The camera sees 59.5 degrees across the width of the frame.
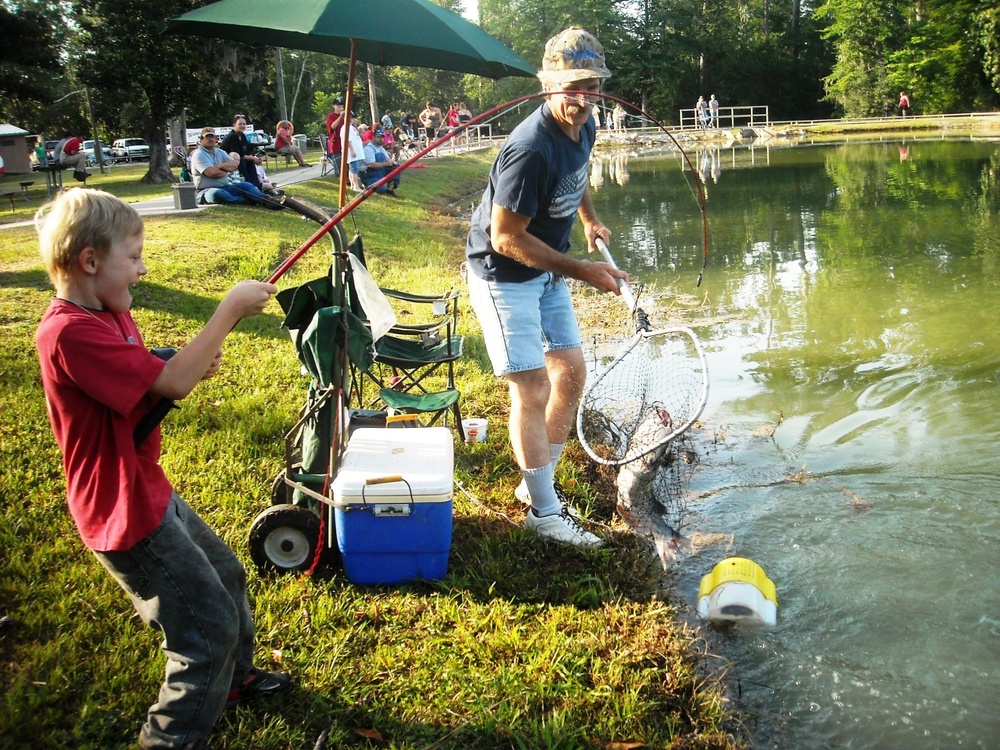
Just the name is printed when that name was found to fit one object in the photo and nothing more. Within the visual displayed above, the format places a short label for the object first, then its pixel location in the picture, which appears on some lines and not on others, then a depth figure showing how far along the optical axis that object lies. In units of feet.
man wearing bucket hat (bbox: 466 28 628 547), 12.03
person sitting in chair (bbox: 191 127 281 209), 35.83
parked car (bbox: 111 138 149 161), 139.66
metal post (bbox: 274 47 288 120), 105.93
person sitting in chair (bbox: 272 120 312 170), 65.60
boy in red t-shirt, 7.25
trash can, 40.32
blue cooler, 11.56
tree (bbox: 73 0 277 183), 66.44
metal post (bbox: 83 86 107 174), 77.25
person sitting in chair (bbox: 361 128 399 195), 58.34
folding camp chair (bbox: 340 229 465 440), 15.96
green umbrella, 12.09
